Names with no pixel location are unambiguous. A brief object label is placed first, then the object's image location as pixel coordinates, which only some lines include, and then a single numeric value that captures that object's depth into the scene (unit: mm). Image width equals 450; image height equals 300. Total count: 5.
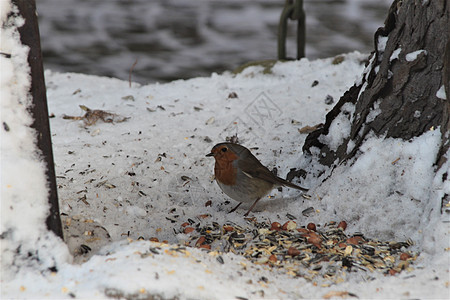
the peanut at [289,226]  6020
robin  6754
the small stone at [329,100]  9141
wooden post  4105
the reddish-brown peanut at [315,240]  5428
